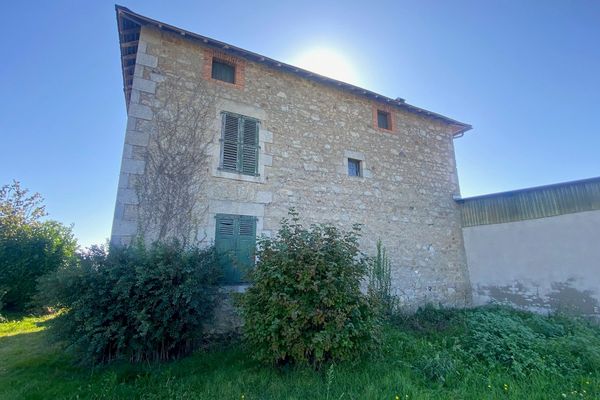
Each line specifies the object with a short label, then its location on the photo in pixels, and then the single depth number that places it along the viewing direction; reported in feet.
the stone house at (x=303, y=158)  19.83
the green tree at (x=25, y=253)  32.01
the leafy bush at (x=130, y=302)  13.87
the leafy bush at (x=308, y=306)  12.59
